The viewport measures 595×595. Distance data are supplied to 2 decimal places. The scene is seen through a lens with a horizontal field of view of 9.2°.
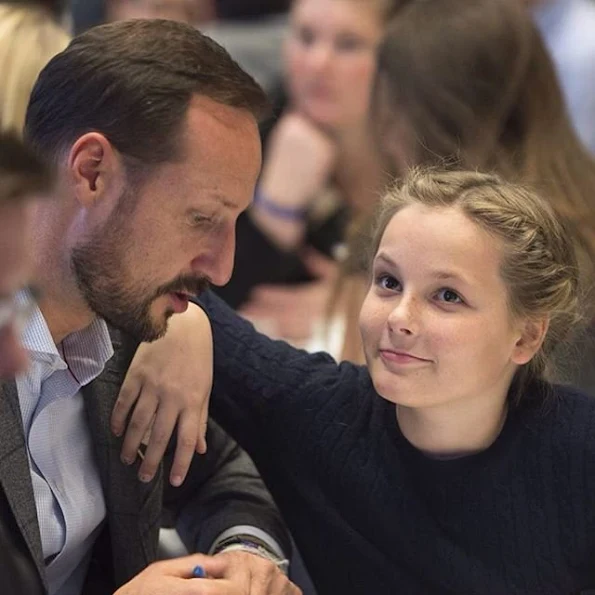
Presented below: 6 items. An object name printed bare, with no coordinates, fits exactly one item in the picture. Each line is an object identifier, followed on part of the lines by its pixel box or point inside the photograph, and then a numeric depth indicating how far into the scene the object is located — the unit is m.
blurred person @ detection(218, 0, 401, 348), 4.06
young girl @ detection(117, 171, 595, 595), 3.07
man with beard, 3.03
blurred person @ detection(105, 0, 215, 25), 5.06
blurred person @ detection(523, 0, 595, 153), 4.72
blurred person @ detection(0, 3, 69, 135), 3.59
